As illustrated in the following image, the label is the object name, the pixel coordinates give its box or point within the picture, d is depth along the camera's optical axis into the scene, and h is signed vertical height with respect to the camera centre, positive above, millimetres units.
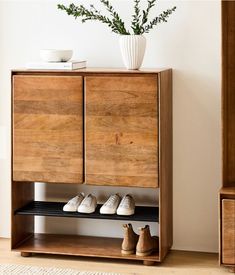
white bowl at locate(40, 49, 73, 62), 3846 +470
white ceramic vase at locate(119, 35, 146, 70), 3746 +490
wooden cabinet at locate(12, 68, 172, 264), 3688 +25
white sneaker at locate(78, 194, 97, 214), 3875 -376
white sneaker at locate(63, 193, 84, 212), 3916 -374
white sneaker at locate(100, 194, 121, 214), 3844 -376
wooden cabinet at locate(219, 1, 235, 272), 3570 -3
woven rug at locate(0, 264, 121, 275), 3637 -704
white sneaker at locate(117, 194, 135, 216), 3809 -382
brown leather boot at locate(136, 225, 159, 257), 3770 -578
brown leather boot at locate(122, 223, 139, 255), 3828 -575
